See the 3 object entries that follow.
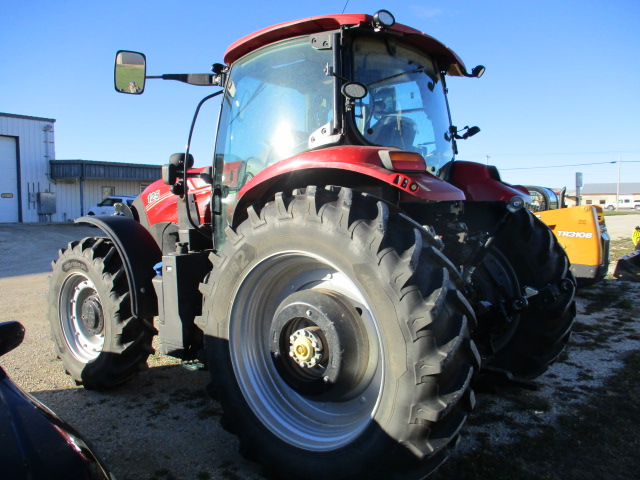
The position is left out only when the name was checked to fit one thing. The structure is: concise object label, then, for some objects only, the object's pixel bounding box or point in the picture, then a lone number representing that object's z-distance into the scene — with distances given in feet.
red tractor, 6.81
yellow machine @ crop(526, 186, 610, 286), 22.22
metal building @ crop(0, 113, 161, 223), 85.56
